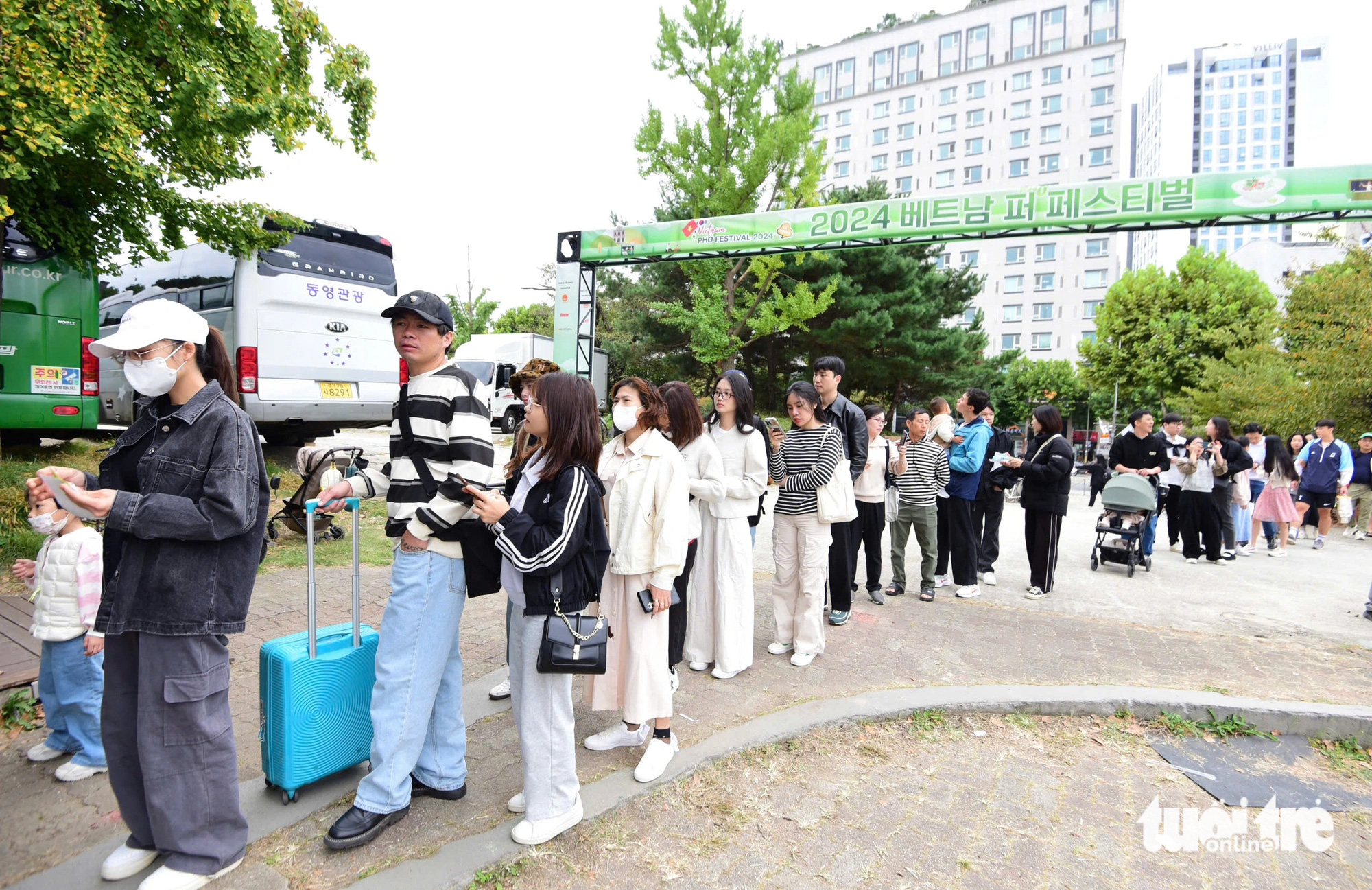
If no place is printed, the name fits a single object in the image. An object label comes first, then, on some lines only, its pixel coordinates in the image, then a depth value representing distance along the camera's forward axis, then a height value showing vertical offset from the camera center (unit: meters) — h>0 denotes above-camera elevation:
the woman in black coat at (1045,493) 6.89 -0.59
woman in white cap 2.27 -0.56
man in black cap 2.66 -0.43
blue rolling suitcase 2.75 -1.08
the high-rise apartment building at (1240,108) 120.69 +56.75
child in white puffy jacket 3.02 -0.87
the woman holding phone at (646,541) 3.23 -0.51
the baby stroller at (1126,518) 8.09 -0.98
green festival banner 9.76 +3.34
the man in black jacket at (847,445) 5.39 -0.11
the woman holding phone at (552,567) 2.62 -0.52
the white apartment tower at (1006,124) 57.12 +26.44
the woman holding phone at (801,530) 4.84 -0.69
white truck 19.97 +2.02
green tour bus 7.23 +0.83
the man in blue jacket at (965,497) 6.82 -0.63
